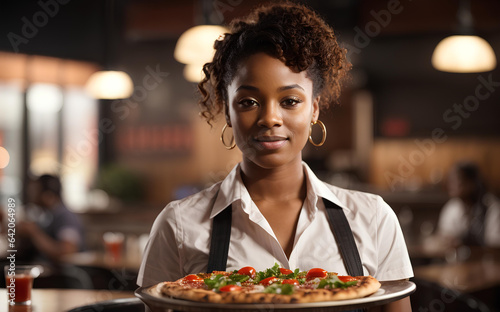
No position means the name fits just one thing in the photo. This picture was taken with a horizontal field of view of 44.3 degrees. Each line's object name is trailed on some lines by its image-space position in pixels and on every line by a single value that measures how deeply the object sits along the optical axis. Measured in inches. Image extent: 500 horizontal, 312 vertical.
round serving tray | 47.2
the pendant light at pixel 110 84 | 215.2
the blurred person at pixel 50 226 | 199.2
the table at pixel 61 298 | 86.3
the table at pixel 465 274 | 135.8
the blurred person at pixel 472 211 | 208.4
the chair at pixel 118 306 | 82.7
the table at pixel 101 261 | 168.2
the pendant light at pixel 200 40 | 170.6
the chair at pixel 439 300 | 117.3
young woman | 60.7
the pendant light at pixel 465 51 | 178.4
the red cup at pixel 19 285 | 87.8
